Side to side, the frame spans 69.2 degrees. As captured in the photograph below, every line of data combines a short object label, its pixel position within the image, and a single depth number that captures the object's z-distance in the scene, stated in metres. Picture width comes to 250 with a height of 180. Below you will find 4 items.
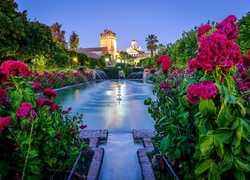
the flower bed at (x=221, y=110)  1.16
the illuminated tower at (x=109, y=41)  75.98
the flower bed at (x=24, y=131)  1.48
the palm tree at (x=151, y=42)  43.58
